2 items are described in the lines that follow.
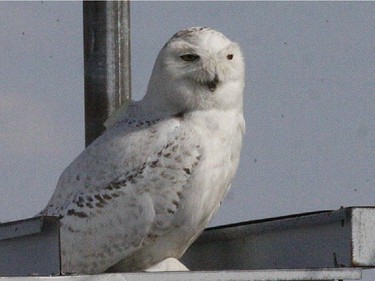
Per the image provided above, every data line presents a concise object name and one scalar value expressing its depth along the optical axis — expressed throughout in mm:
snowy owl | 15062
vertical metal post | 18422
